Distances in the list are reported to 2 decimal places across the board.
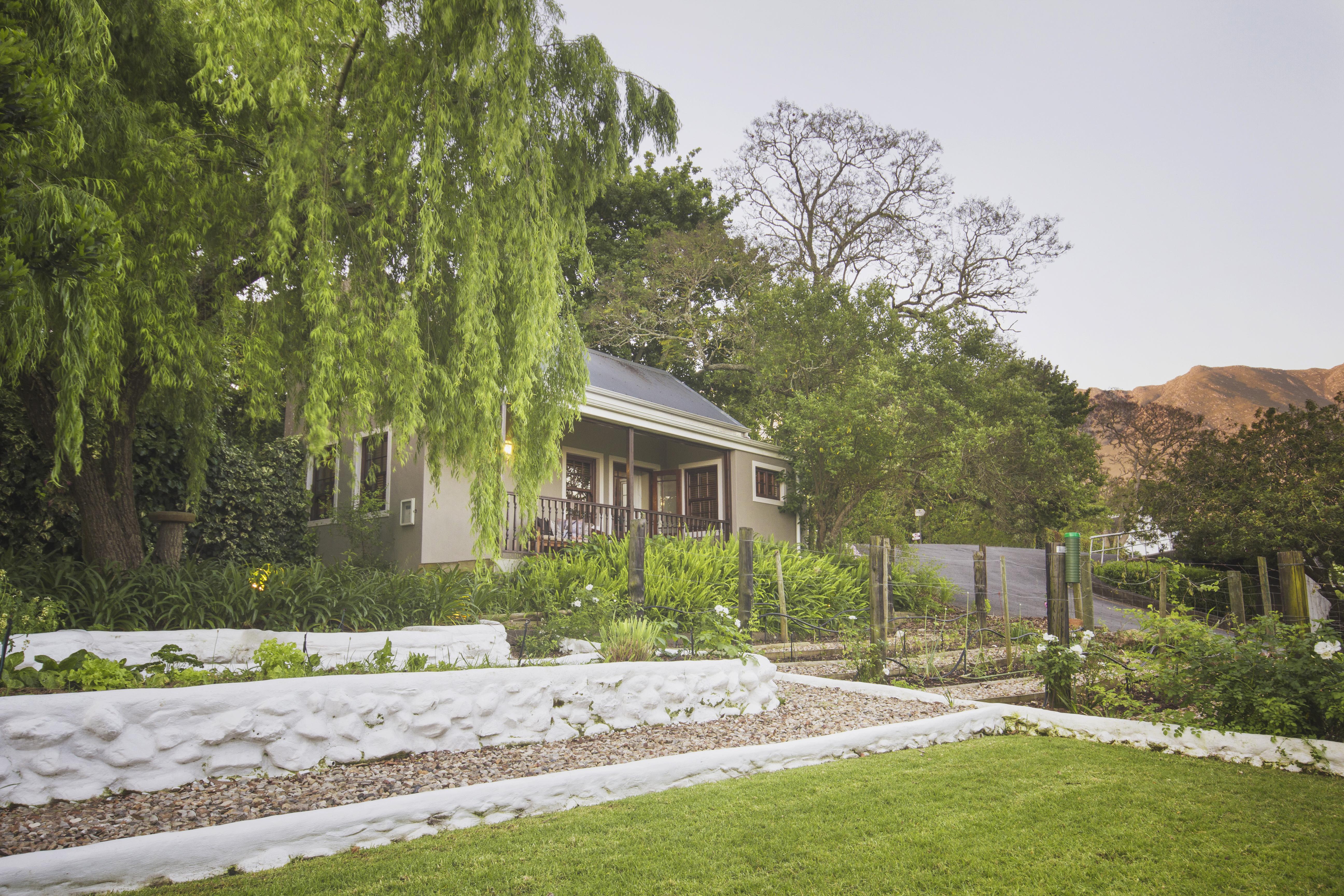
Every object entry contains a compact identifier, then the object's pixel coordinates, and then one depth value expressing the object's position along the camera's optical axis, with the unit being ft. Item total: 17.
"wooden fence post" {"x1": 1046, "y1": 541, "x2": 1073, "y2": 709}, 22.70
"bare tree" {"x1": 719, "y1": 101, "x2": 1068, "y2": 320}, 77.05
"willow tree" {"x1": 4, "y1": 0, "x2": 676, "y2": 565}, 18.33
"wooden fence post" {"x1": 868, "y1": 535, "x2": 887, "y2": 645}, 25.62
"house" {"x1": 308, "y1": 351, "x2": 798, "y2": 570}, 35.81
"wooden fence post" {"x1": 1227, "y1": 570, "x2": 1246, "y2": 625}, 36.11
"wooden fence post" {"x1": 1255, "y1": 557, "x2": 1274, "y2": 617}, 30.68
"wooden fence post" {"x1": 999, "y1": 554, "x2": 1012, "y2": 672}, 28.02
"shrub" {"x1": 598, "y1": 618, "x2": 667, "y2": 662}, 21.43
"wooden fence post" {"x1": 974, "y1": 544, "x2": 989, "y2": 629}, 34.30
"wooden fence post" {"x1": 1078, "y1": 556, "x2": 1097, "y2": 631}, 25.86
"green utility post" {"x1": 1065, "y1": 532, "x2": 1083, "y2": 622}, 24.88
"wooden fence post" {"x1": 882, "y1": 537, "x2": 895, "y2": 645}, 26.00
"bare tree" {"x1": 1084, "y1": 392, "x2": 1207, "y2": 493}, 102.73
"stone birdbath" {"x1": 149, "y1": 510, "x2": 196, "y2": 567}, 24.90
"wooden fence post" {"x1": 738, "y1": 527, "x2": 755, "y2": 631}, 29.99
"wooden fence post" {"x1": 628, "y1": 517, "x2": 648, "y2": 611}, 26.71
